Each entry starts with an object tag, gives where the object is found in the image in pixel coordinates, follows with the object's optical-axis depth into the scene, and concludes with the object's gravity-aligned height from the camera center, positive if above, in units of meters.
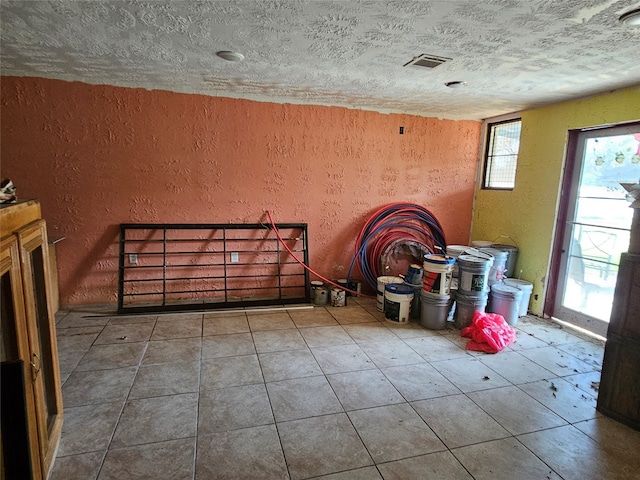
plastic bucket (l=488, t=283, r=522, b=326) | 3.87 -1.17
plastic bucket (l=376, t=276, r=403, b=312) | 4.28 -1.16
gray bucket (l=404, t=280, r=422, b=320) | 4.05 -1.25
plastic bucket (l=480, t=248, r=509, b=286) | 4.12 -0.86
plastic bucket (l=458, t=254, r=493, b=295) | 3.70 -0.85
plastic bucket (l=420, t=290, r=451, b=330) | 3.75 -1.24
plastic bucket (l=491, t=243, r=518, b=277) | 4.41 -0.79
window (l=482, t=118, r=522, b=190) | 4.59 +0.48
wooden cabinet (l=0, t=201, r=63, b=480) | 1.14 -0.67
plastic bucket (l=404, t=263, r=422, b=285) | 4.13 -0.97
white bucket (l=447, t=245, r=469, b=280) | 4.27 -0.74
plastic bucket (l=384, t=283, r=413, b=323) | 3.89 -1.22
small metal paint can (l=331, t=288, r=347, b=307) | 4.35 -1.32
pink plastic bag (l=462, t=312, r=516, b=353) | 3.34 -1.34
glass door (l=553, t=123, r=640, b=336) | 3.47 -0.29
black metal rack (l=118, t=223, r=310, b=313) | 4.04 -0.98
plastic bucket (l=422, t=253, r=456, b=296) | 3.71 -0.86
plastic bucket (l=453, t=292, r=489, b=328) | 3.72 -1.18
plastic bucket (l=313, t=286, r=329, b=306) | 4.39 -1.32
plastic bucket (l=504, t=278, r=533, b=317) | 4.08 -1.10
